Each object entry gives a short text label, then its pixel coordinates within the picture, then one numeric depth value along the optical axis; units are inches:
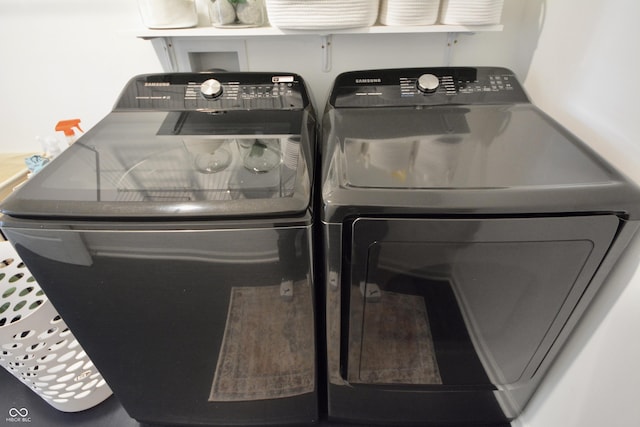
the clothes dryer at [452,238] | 28.6
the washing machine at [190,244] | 29.6
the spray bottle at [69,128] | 53.7
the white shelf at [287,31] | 44.0
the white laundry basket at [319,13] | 41.0
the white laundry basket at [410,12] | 43.0
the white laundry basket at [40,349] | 44.1
